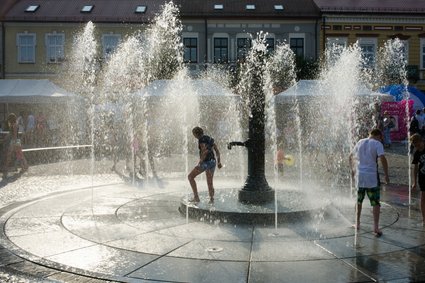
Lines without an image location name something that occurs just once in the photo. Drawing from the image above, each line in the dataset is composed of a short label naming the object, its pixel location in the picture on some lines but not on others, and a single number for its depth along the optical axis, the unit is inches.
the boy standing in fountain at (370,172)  266.7
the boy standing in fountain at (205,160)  325.1
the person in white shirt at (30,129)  899.2
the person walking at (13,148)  546.6
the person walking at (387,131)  868.9
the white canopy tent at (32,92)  838.5
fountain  224.8
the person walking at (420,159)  279.3
